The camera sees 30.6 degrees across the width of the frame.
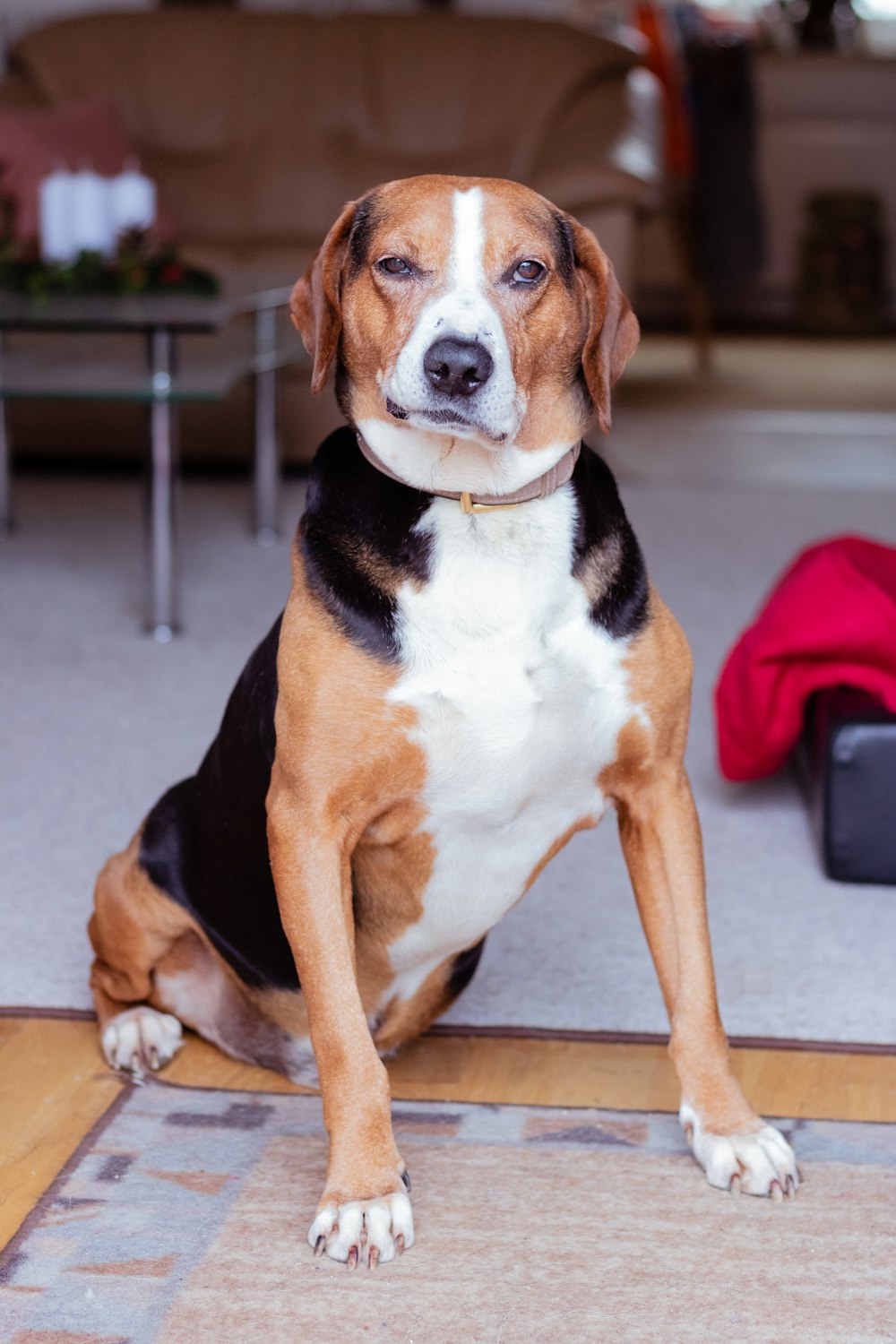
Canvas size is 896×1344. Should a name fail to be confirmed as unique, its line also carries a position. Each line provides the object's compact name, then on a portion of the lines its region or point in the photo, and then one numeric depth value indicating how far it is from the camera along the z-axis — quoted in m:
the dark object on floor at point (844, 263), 8.24
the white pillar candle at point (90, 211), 4.36
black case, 2.41
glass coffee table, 3.56
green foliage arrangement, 3.99
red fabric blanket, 2.52
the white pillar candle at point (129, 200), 4.45
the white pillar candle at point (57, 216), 4.36
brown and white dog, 1.58
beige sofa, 5.82
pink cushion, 5.02
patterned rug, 1.45
